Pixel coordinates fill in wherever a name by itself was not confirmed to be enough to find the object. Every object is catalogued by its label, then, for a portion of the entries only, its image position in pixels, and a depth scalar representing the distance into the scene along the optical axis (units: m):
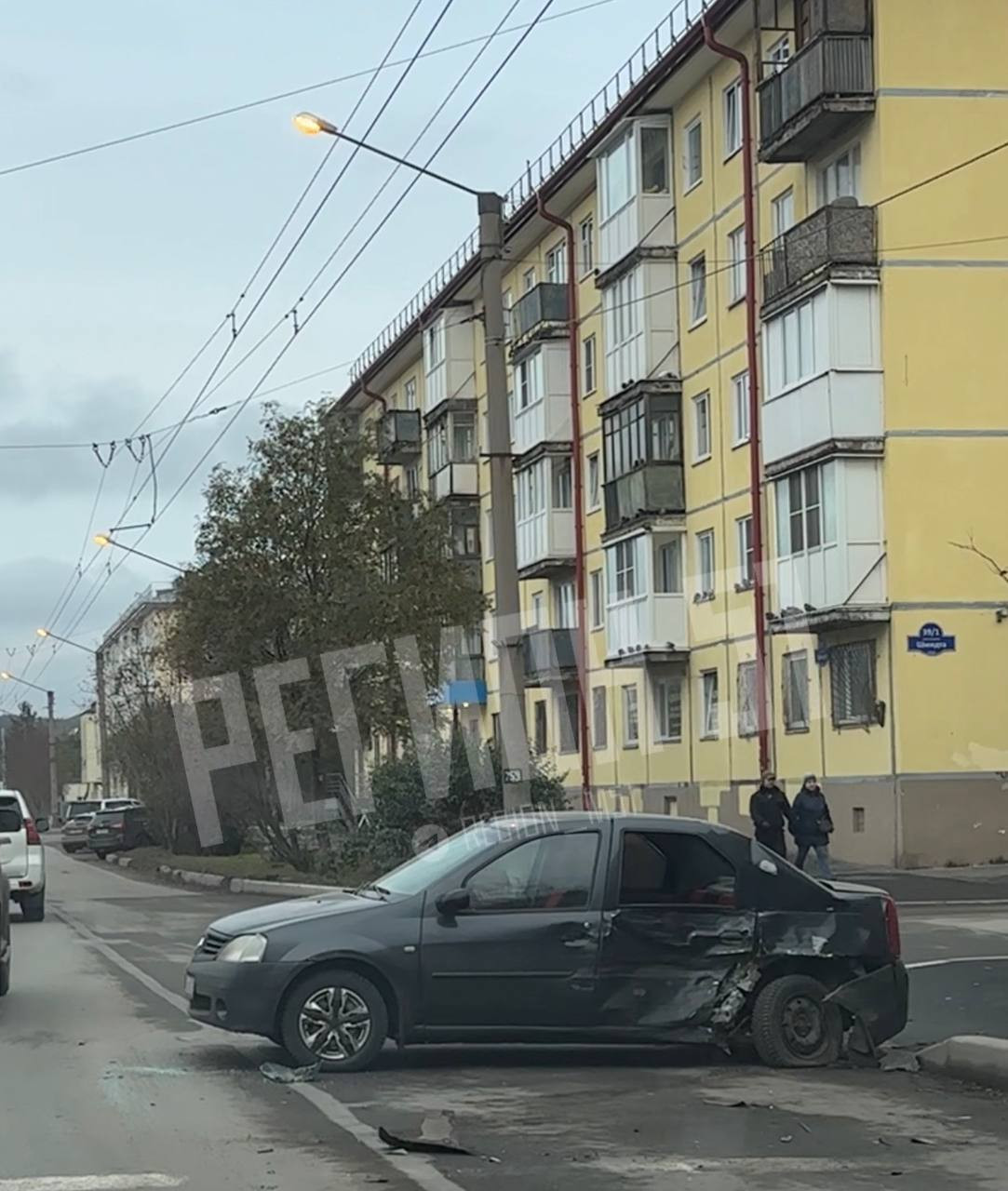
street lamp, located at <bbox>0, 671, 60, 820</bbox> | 91.34
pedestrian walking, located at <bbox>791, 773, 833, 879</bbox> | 27.23
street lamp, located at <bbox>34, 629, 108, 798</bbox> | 56.89
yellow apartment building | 32.22
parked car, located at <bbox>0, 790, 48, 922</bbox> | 26.34
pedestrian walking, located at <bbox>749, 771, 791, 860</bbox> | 27.25
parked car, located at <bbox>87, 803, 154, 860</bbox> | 56.56
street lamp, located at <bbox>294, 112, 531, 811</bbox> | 19.64
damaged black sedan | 11.56
